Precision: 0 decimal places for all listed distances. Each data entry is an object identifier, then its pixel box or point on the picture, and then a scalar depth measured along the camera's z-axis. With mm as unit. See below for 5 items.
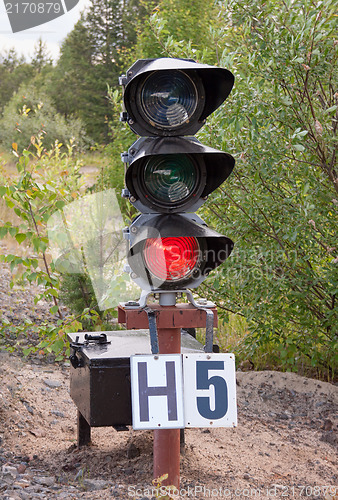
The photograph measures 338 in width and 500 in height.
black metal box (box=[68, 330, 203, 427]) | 6559
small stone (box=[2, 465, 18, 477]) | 6582
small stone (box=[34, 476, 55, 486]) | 6494
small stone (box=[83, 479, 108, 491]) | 6402
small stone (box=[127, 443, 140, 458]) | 7477
